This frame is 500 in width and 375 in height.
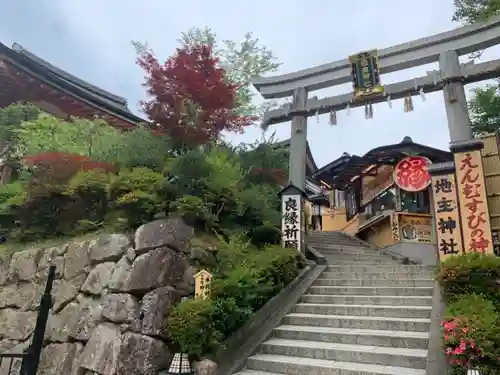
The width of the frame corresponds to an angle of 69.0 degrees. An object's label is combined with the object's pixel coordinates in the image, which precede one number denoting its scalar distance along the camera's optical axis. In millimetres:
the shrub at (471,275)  4785
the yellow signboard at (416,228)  14141
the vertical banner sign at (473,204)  6102
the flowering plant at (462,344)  3910
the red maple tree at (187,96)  9375
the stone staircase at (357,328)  4887
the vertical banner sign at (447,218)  6406
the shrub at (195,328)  5141
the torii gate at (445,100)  6293
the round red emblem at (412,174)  14281
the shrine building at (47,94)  11125
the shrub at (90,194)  7297
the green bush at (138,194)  6637
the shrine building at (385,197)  14219
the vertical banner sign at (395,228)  14000
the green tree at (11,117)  10547
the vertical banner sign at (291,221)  9344
